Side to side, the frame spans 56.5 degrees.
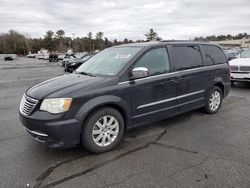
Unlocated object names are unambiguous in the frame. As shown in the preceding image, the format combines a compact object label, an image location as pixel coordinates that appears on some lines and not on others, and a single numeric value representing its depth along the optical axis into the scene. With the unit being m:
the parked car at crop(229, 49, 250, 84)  9.13
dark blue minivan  3.47
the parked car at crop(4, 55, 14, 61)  57.82
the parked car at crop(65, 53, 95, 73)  17.88
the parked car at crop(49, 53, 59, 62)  45.21
